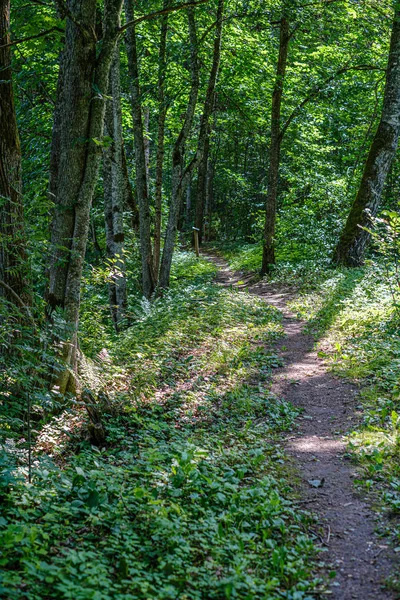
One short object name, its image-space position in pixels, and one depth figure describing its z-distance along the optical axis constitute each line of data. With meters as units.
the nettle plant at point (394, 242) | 7.57
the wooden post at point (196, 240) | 24.23
